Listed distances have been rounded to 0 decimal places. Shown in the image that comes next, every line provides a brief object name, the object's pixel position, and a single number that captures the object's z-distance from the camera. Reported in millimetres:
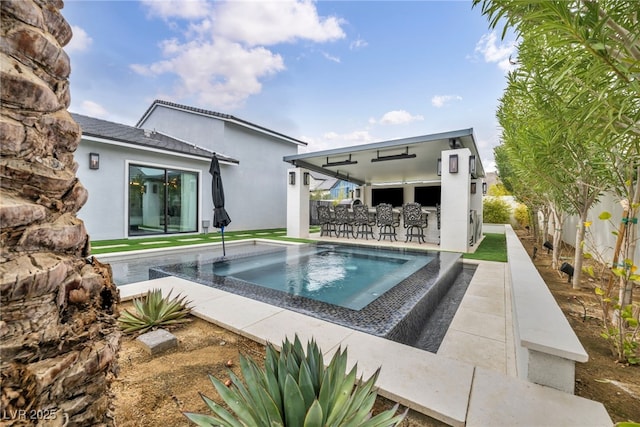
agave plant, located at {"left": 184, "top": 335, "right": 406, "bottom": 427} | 1204
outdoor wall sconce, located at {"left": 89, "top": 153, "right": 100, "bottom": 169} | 9078
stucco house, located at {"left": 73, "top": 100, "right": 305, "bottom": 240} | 9469
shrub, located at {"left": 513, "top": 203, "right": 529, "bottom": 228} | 18719
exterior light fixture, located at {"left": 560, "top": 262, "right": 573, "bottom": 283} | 4840
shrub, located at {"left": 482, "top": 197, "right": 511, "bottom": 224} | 20031
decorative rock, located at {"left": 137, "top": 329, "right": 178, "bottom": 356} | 2439
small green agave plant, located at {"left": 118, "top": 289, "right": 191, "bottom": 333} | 2830
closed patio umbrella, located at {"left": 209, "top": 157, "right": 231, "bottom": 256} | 7105
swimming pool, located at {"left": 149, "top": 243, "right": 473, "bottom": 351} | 3178
